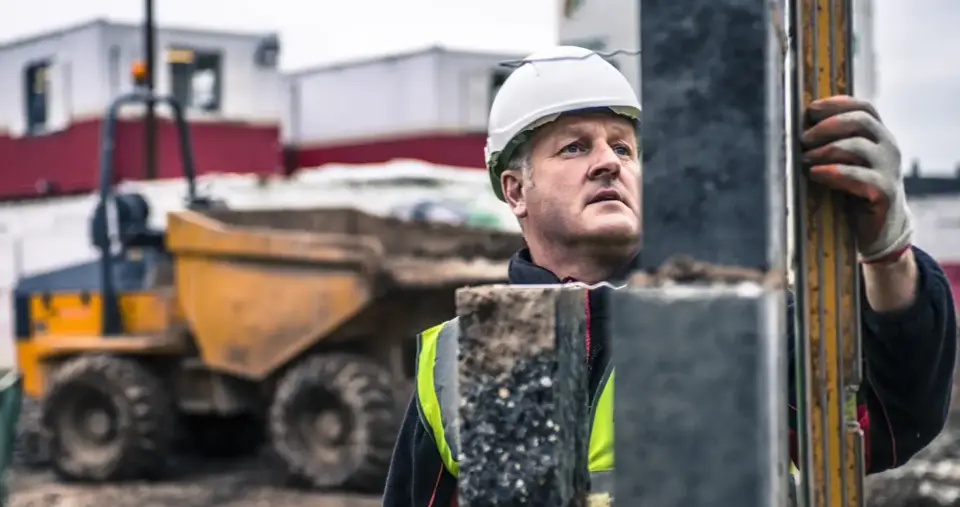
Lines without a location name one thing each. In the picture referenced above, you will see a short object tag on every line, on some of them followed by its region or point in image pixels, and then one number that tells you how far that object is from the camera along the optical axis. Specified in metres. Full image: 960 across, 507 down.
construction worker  1.52
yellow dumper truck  8.58
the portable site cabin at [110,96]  20.20
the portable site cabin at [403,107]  20.73
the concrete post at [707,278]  1.21
